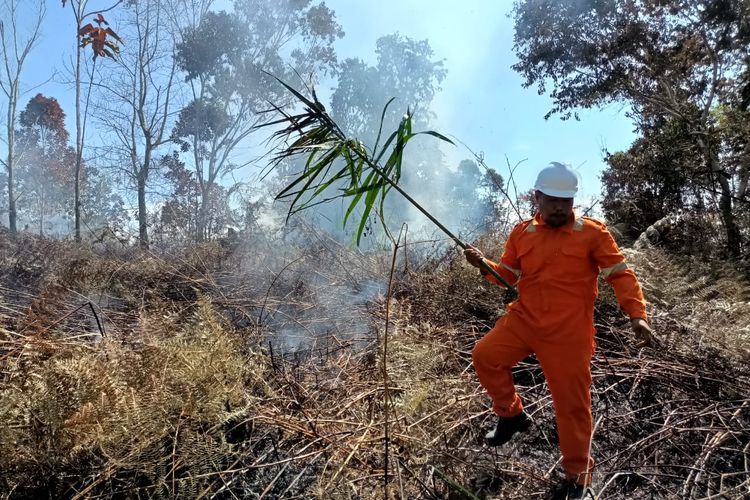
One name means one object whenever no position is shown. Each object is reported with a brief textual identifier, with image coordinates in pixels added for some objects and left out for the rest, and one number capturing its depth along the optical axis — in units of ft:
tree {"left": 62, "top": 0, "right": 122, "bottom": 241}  42.52
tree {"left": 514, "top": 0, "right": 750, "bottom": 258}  30.48
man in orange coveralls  6.88
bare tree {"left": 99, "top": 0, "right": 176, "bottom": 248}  54.85
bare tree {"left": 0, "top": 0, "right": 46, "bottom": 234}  55.21
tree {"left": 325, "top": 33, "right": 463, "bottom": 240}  90.07
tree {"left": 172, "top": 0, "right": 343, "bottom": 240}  63.41
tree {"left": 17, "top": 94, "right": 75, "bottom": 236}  95.14
